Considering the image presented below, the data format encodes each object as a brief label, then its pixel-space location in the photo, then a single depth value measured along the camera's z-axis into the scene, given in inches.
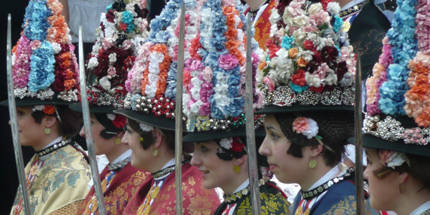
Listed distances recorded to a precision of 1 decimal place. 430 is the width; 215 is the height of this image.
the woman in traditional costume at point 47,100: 407.2
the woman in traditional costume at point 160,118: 300.8
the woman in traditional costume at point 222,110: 265.1
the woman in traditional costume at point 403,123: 208.8
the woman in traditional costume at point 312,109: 243.9
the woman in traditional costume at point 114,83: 364.8
